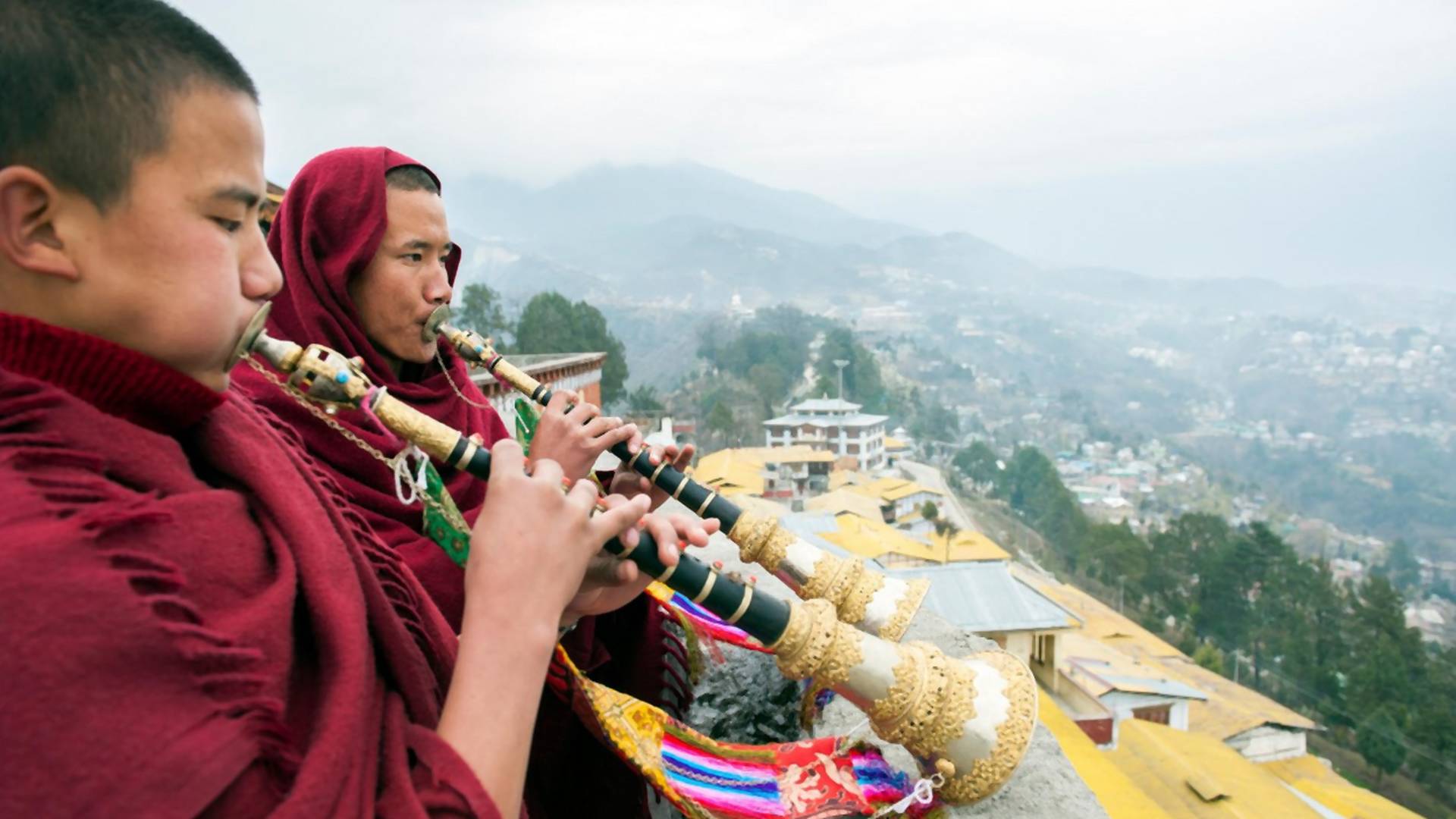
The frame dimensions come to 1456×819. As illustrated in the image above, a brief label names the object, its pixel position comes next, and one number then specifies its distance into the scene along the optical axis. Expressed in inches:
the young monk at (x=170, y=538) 27.9
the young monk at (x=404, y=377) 76.2
